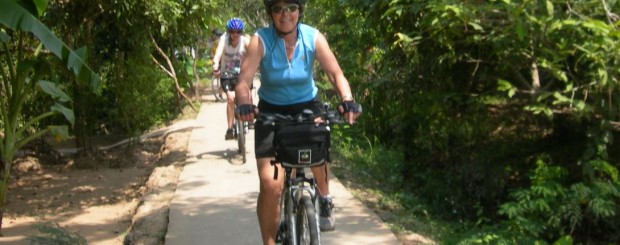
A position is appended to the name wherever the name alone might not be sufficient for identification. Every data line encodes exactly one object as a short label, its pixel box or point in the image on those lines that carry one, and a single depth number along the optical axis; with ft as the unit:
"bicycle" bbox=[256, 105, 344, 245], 14.73
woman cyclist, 15.25
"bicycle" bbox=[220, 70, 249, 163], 32.78
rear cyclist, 32.81
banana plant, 20.33
